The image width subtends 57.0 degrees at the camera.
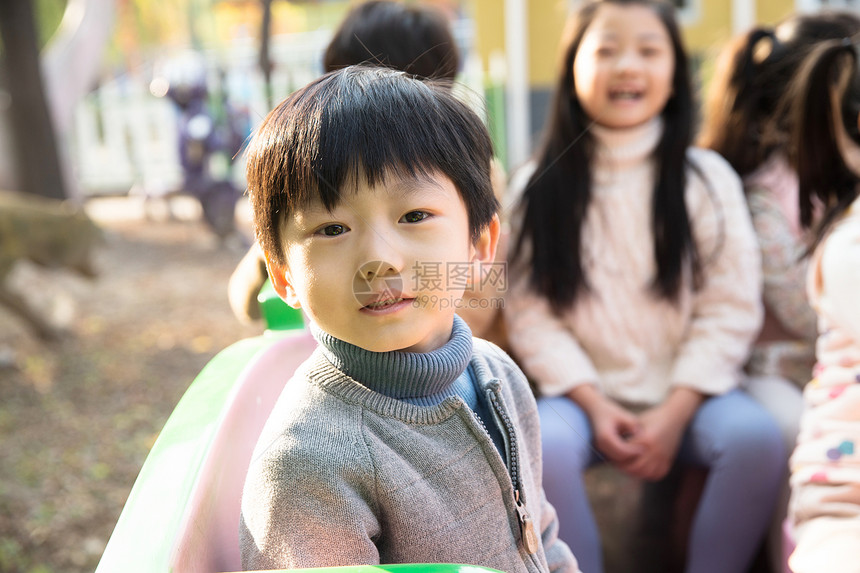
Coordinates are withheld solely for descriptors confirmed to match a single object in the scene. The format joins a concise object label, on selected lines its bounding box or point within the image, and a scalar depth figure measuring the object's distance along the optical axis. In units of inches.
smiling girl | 45.8
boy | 23.5
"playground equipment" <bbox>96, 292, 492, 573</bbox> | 24.6
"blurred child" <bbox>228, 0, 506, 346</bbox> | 39.2
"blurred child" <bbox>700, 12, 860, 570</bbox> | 53.3
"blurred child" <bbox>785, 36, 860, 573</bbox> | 36.0
